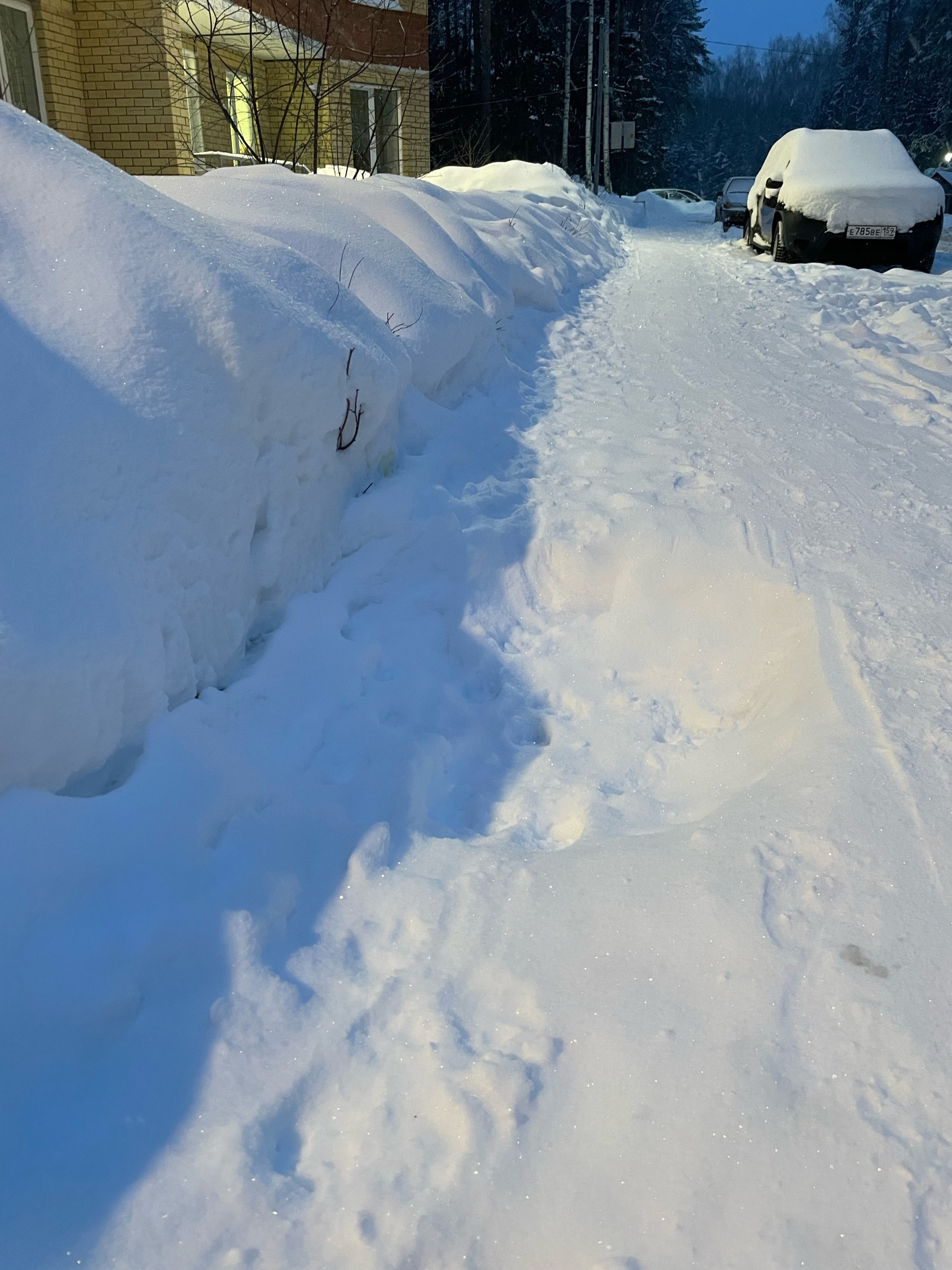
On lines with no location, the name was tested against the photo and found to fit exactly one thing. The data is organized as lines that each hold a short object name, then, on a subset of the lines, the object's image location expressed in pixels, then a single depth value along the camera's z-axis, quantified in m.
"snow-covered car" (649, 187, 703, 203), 33.78
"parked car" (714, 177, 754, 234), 19.75
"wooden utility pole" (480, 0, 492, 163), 25.08
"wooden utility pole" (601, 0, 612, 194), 23.44
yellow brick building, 9.77
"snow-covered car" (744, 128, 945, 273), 10.45
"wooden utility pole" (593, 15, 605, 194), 23.53
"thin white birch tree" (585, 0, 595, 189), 22.34
